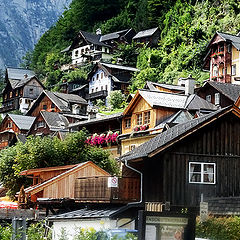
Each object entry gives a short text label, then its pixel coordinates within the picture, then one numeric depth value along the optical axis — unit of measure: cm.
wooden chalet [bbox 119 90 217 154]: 4619
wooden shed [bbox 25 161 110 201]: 3759
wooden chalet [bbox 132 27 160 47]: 10844
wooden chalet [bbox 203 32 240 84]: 6962
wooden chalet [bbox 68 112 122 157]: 5328
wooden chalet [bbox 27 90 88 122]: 8881
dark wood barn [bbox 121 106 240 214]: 2894
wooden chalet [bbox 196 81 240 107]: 5209
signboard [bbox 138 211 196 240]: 1442
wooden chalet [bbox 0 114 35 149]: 8419
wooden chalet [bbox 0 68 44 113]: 11556
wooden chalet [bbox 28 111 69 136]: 7196
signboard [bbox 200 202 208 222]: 2442
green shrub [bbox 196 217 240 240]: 2204
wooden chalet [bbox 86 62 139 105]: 9769
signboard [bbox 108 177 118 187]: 2967
